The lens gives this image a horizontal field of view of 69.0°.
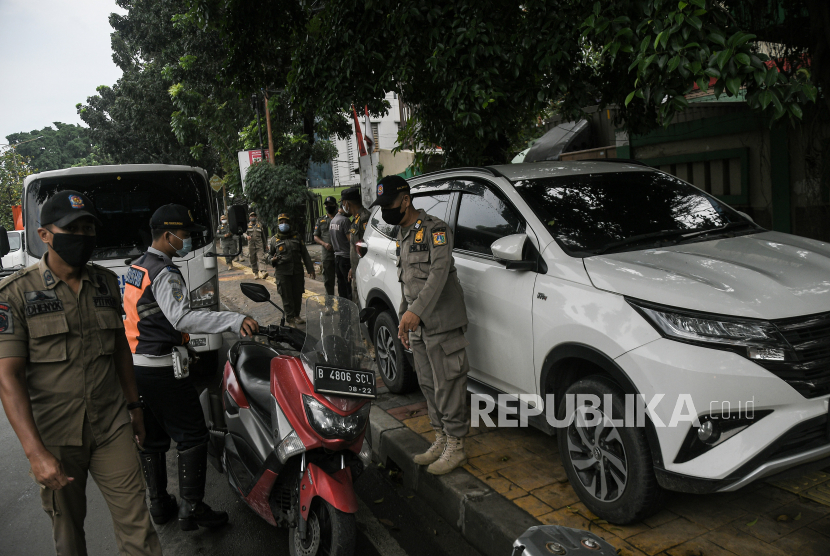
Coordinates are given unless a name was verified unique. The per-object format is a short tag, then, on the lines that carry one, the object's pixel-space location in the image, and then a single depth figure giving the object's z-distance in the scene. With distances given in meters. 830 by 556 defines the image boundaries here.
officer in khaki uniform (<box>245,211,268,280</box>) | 16.73
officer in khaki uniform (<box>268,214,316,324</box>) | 8.53
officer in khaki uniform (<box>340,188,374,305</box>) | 7.60
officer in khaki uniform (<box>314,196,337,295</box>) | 9.42
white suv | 2.61
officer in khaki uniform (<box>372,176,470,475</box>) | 3.81
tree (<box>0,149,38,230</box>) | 40.56
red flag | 8.80
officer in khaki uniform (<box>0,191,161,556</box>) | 2.43
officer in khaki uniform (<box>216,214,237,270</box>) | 19.60
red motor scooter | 2.91
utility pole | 17.78
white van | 6.54
